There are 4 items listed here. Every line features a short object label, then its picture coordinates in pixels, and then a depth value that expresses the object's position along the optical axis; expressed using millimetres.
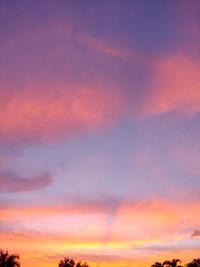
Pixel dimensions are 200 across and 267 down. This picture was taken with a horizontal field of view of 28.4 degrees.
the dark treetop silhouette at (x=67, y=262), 68125
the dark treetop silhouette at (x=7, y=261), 53281
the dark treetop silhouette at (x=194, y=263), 63444
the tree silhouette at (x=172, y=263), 67000
